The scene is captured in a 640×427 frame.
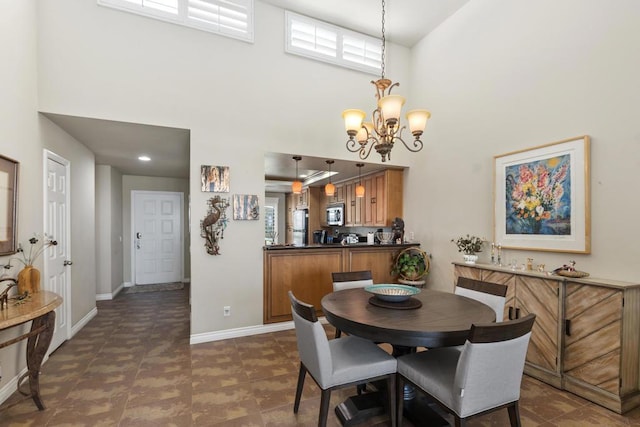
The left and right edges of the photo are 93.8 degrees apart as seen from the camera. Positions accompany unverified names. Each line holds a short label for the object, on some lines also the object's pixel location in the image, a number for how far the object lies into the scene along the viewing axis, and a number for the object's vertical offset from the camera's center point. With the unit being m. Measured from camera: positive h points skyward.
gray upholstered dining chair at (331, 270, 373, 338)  2.95 -0.68
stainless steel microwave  6.42 -0.07
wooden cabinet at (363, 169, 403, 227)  4.90 +0.25
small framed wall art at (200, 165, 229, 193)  3.51 +0.40
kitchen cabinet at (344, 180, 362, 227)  5.76 +0.11
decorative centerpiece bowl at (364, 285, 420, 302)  2.21 -0.64
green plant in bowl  4.30 -0.77
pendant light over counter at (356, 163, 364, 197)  4.95 +0.35
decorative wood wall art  3.51 -0.14
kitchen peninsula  3.87 -0.77
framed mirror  2.29 +0.06
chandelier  2.30 +0.74
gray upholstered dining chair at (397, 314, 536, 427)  1.50 -0.86
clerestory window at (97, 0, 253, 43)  3.20 +2.27
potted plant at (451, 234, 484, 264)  3.50 -0.43
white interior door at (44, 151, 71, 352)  3.09 -0.28
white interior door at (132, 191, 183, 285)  6.45 -0.54
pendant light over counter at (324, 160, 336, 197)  4.91 +0.38
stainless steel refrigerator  7.83 -0.38
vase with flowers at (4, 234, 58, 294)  2.41 -0.43
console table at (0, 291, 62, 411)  2.02 -0.86
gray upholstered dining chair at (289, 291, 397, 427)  1.81 -0.98
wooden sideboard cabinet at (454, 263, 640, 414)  2.22 -0.99
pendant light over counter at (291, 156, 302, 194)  5.18 +0.44
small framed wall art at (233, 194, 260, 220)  3.66 +0.06
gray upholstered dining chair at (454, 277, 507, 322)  2.38 -0.69
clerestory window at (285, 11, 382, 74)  4.00 +2.38
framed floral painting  2.69 +0.14
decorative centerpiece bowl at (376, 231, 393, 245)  4.82 -0.41
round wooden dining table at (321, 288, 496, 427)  1.71 -0.69
